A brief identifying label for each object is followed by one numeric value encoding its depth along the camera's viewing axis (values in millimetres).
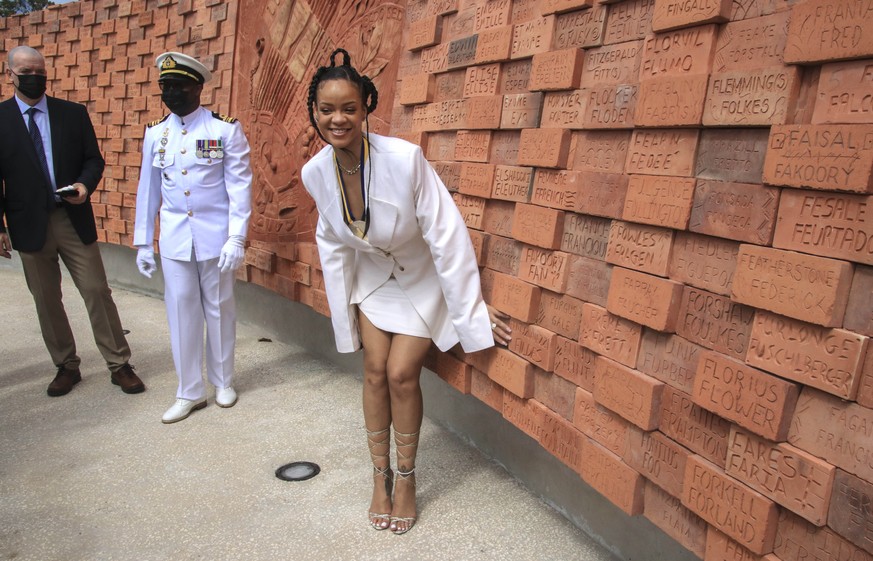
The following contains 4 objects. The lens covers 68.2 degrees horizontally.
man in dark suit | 3773
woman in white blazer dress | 2432
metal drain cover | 3012
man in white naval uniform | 3533
